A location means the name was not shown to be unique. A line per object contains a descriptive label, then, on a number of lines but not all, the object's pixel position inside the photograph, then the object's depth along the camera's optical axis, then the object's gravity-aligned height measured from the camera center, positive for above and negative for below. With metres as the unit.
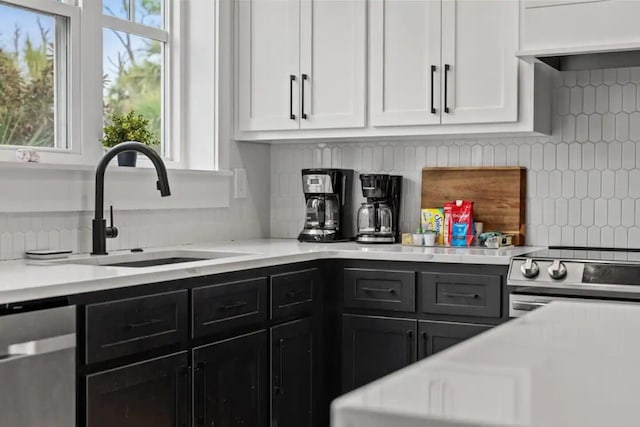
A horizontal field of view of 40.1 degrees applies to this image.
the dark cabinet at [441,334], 3.35 -0.56
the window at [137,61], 3.71 +0.56
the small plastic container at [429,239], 3.84 -0.22
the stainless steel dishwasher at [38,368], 2.18 -0.47
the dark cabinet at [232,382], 2.90 -0.68
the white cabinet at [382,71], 3.59 +0.51
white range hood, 3.24 +0.61
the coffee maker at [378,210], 3.99 -0.10
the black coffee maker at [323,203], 4.09 -0.07
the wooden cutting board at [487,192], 3.88 -0.01
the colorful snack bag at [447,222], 3.88 -0.15
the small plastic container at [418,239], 3.86 -0.22
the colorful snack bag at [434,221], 3.92 -0.15
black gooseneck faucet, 3.18 +0.02
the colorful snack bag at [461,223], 3.83 -0.15
